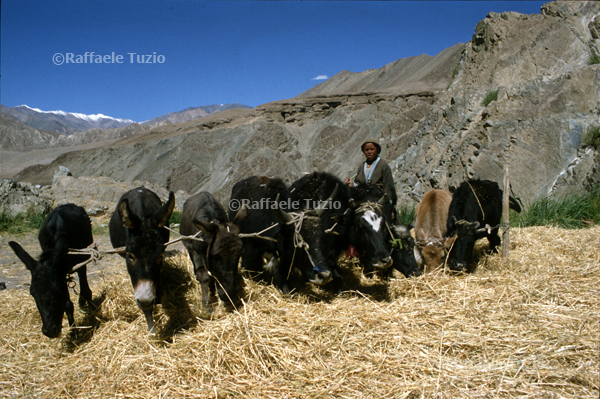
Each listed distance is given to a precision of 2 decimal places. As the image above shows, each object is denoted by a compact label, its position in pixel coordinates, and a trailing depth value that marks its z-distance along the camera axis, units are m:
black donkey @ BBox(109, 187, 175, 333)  3.51
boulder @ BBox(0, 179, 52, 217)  11.78
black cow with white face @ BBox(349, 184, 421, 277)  4.57
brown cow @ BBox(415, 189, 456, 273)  5.70
